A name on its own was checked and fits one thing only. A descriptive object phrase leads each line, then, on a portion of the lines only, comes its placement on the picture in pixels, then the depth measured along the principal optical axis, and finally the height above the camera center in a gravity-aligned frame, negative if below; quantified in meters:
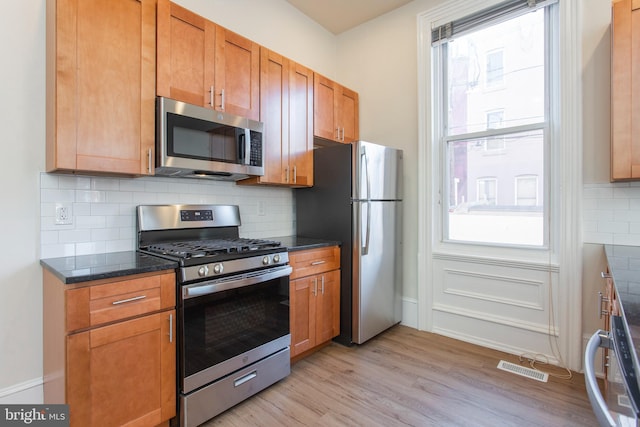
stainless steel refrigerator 2.72 -0.07
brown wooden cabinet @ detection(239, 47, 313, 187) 2.55 +0.79
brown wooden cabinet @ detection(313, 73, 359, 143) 3.01 +1.03
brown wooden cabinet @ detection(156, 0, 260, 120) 1.96 +1.01
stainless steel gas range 1.70 -0.56
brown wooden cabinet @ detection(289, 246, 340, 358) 2.40 -0.67
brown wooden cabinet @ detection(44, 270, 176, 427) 1.39 -0.64
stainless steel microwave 1.94 +0.48
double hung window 2.55 +0.80
